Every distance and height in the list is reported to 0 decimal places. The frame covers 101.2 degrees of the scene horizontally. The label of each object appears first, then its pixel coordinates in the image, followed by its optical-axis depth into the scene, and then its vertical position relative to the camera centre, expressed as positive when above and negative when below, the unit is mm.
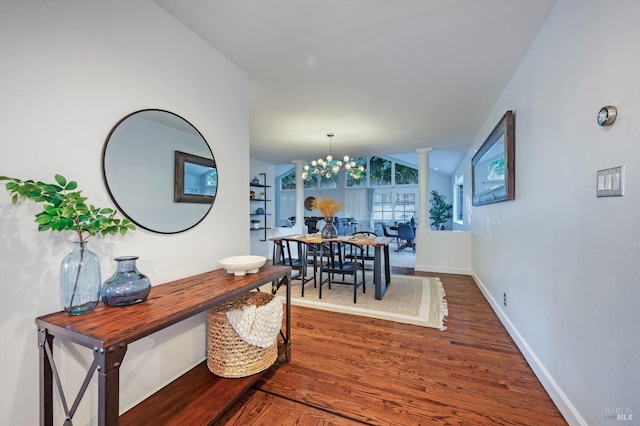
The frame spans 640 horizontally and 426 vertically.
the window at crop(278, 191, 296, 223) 11094 +339
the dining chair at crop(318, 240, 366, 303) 3384 -741
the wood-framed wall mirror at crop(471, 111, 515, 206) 2309 +530
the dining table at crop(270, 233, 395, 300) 3344 -392
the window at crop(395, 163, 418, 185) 9570 +1418
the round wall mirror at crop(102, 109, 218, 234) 1393 +252
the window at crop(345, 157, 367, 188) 10174 +1292
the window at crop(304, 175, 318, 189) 10703 +1238
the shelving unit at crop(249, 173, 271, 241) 5930 +239
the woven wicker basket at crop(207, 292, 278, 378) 1672 -899
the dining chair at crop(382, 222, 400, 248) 8083 -646
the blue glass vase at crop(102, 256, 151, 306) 1188 -343
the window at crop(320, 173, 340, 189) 10482 +1271
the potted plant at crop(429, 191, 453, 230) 8086 +51
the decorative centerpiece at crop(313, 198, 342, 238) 3752 +31
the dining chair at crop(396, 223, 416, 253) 7477 -533
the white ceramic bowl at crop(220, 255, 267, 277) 1736 -352
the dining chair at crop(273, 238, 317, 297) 3648 -702
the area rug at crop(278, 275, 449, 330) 2803 -1093
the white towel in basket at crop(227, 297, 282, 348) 1646 -702
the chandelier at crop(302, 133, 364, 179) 4535 +821
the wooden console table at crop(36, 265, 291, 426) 893 -472
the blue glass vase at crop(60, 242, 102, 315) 1076 -288
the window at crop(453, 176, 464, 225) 7324 +395
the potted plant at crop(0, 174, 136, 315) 980 -55
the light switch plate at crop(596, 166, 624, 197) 1043 +134
